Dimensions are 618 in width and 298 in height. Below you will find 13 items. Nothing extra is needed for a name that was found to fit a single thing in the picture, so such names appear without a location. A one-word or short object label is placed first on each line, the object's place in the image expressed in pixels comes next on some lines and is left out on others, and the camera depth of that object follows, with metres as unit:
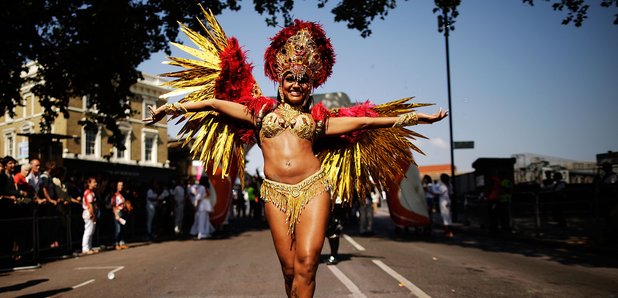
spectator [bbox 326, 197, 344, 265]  8.57
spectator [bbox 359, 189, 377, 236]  15.54
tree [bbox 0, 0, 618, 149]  15.35
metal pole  21.61
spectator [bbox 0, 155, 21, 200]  9.84
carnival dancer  4.03
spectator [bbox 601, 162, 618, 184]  11.88
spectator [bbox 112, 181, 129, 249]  13.33
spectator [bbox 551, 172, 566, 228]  13.73
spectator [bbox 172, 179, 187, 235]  18.11
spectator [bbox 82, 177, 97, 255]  12.27
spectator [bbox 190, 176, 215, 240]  16.39
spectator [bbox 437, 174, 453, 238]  15.59
